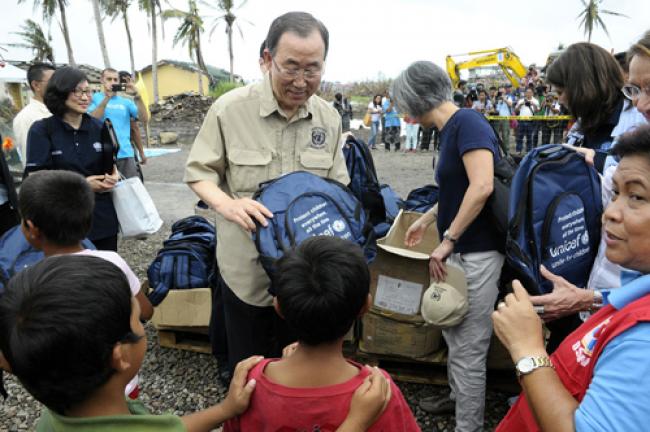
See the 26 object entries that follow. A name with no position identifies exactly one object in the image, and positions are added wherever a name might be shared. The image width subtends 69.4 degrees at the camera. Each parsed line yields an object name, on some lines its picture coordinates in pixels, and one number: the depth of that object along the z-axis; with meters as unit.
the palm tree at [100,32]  27.45
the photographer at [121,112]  5.82
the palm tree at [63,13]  32.22
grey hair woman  2.27
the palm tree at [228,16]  37.41
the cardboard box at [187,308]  3.45
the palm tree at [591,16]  35.81
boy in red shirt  1.33
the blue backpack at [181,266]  3.48
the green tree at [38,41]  42.72
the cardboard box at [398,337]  3.04
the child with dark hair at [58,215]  2.01
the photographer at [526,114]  10.86
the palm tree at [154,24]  31.61
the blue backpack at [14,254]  2.15
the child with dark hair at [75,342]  1.04
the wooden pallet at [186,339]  3.61
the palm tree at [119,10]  35.41
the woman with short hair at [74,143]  3.21
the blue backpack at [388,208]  3.44
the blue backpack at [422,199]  3.71
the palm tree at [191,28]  39.03
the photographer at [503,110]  11.45
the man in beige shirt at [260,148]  2.10
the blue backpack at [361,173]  3.05
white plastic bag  3.40
